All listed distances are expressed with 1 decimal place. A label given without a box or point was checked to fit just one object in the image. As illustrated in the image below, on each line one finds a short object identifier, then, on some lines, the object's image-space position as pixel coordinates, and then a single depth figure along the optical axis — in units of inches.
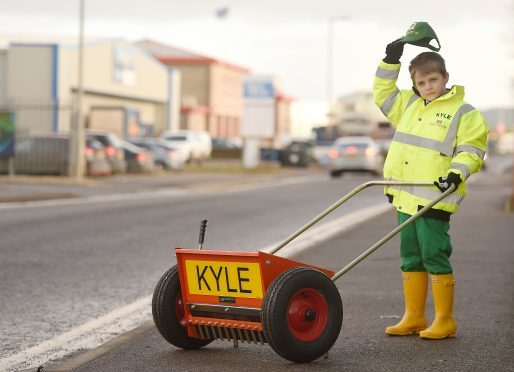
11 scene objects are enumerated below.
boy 261.7
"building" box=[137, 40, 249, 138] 3693.4
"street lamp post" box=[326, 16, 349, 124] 2871.6
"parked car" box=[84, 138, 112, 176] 1350.9
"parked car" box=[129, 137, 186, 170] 1755.7
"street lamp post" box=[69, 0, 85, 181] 1272.1
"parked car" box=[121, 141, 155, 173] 1560.0
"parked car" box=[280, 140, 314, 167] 2250.2
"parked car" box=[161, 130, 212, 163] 2169.0
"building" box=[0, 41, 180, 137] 2151.8
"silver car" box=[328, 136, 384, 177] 1611.7
